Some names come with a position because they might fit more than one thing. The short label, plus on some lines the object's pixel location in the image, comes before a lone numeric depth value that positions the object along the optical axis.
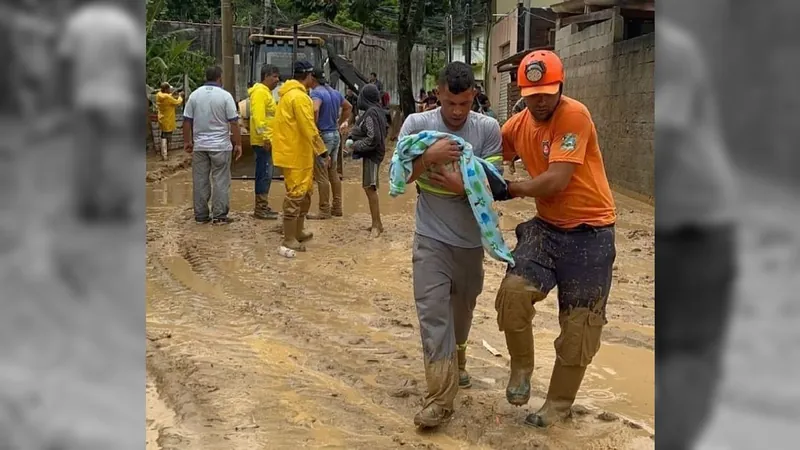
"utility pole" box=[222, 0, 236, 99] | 15.36
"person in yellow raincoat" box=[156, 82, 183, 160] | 14.98
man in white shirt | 8.87
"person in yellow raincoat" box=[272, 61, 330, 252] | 7.55
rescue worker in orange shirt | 3.53
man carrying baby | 3.68
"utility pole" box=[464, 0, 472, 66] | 29.33
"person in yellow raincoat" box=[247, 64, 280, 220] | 9.36
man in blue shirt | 9.19
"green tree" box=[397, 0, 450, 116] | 24.28
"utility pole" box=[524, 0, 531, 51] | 22.76
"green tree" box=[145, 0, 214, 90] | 17.91
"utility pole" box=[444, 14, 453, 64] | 32.88
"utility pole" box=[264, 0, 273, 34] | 19.48
